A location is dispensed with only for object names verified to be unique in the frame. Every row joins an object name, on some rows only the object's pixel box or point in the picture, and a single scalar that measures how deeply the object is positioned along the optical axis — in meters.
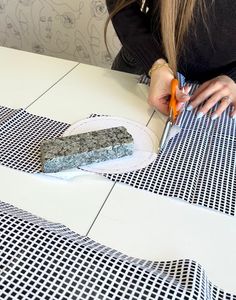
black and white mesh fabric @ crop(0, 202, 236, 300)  0.34
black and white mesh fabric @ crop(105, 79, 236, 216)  0.53
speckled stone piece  0.54
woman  0.76
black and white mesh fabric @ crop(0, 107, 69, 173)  0.57
